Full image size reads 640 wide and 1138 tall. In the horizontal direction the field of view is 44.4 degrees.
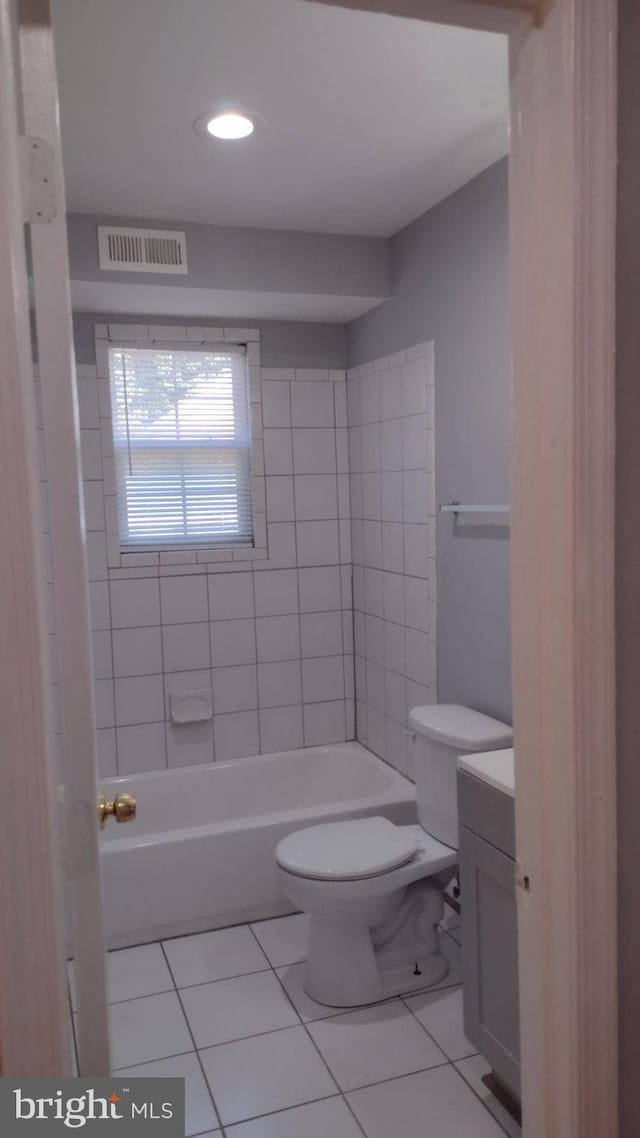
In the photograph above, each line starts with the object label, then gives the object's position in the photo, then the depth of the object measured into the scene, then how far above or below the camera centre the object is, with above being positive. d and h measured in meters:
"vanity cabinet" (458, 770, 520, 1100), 1.76 -1.02
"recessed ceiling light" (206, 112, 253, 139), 2.02 +0.99
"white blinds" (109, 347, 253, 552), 3.21 +0.25
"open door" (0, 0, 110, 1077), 0.76 -0.05
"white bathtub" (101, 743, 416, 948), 2.65 -1.24
